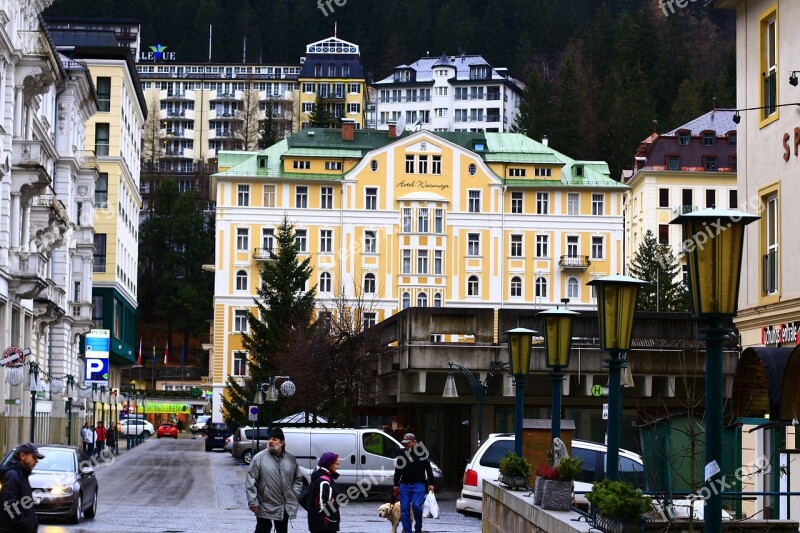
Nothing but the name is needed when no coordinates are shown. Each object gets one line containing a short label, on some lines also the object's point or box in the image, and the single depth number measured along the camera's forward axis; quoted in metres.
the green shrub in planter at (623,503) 12.05
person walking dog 22.80
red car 110.89
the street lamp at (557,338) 19.33
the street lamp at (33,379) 40.26
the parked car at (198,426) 115.36
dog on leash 23.48
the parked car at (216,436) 78.94
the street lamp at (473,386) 35.41
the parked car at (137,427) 94.31
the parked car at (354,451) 35.91
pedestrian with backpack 15.72
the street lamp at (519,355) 22.16
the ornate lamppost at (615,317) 14.59
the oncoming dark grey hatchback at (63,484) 25.55
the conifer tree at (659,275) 83.04
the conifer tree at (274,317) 72.62
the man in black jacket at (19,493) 13.38
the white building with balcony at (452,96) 167.12
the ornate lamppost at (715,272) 10.32
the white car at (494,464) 27.70
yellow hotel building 96.25
